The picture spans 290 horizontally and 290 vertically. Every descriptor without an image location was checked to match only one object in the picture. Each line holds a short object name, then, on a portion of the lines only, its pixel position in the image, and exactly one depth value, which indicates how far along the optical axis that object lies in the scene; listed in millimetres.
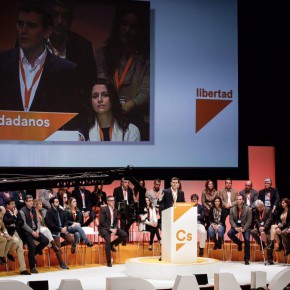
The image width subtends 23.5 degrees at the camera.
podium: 12312
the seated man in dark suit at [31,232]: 12898
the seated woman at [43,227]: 13344
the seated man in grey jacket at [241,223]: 14648
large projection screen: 15227
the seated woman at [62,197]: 14328
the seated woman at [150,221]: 14828
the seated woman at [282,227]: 14328
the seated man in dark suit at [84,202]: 14711
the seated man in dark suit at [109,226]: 14109
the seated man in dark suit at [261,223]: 14594
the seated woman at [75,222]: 13906
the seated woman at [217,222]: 14961
